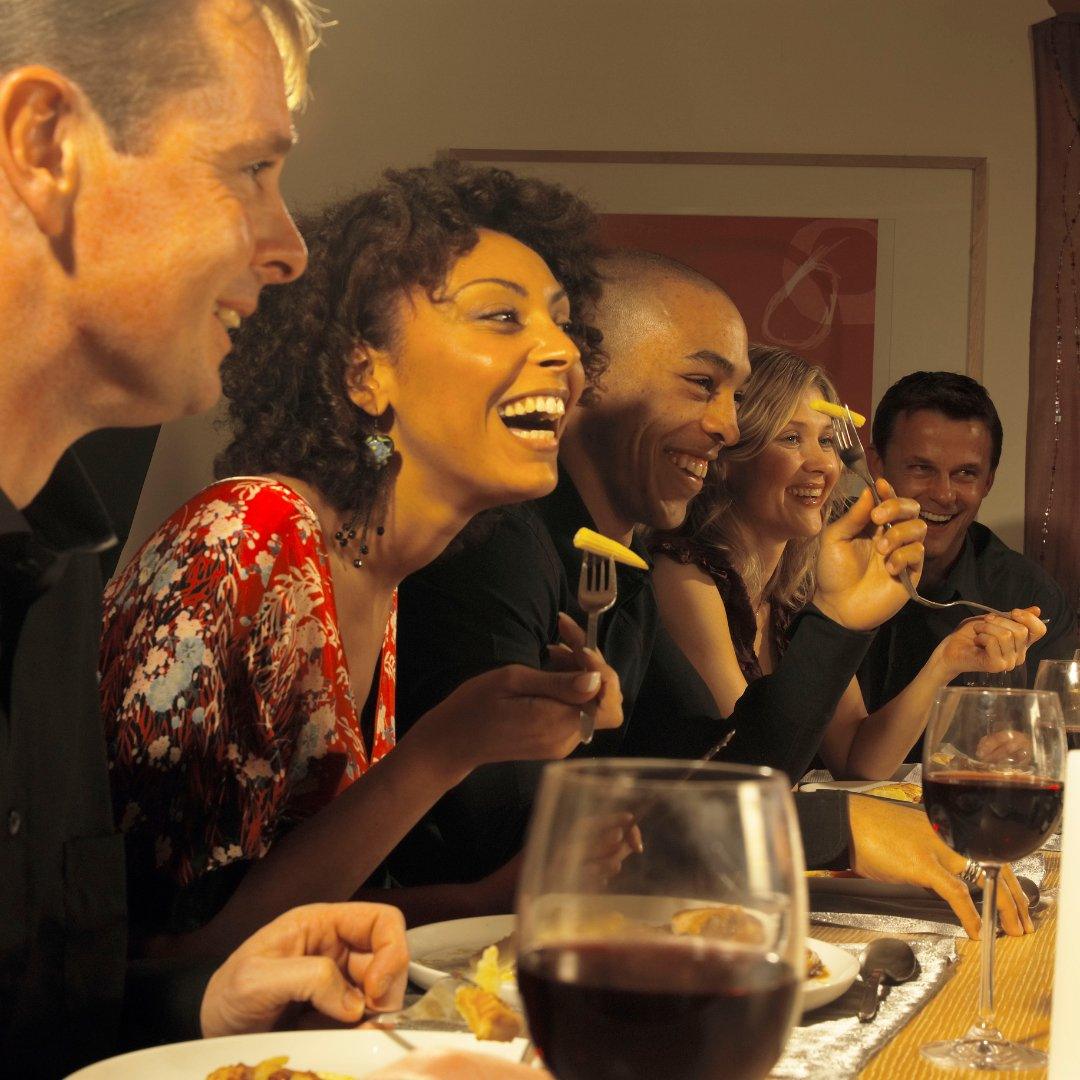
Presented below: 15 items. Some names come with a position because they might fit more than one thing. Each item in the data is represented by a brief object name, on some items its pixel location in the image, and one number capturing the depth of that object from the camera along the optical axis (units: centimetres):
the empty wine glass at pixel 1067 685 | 138
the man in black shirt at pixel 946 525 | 217
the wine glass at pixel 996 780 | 77
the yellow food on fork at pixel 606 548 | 163
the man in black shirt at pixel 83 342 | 87
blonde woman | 207
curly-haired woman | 114
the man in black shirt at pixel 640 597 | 146
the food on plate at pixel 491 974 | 68
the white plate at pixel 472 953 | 73
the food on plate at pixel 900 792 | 150
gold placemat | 68
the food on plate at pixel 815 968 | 77
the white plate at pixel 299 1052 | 58
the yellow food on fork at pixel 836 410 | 212
